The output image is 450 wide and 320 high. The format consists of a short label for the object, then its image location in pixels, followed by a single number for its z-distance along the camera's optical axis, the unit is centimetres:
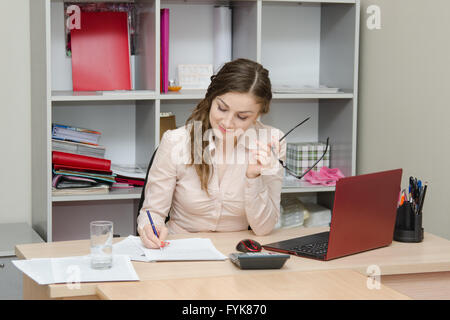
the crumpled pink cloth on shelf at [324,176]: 308
